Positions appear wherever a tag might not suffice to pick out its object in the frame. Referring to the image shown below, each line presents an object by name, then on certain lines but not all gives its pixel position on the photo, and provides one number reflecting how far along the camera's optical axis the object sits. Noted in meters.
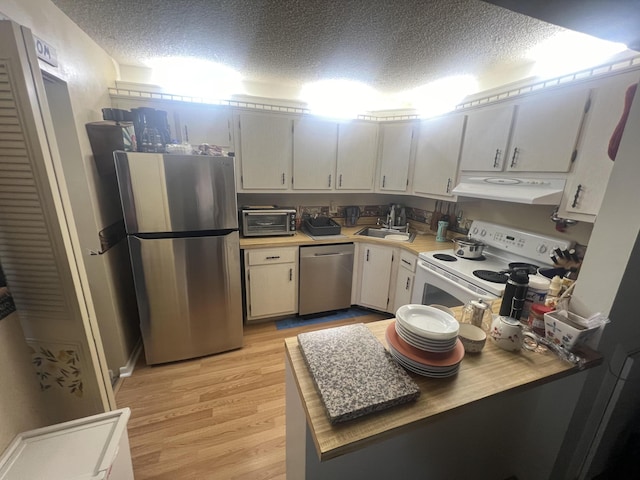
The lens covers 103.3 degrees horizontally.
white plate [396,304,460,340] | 0.74
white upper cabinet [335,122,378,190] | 2.64
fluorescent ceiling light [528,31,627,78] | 1.50
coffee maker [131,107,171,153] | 1.70
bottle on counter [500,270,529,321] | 0.89
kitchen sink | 2.83
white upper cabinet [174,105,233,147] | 2.16
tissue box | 0.86
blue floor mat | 2.59
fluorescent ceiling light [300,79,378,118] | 2.48
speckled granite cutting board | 0.64
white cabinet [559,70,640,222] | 1.28
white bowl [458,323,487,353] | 0.87
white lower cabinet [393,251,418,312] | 2.30
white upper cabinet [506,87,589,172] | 1.45
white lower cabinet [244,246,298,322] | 2.34
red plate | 0.75
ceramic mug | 0.88
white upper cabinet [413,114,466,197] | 2.17
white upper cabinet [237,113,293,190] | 2.34
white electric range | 1.68
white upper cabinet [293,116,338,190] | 2.49
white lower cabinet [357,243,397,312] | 2.53
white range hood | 1.53
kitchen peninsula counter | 0.61
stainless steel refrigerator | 1.67
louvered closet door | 0.84
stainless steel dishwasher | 2.47
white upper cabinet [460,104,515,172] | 1.80
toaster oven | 2.40
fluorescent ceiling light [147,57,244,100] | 2.05
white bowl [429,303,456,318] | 0.93
